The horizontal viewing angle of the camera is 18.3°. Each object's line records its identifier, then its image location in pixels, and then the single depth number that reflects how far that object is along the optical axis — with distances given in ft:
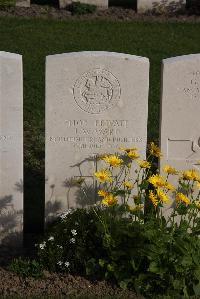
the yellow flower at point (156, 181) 15.17
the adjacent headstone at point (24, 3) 48.19
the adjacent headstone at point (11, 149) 16.55
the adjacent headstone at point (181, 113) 17.10
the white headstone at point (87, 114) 16.81
